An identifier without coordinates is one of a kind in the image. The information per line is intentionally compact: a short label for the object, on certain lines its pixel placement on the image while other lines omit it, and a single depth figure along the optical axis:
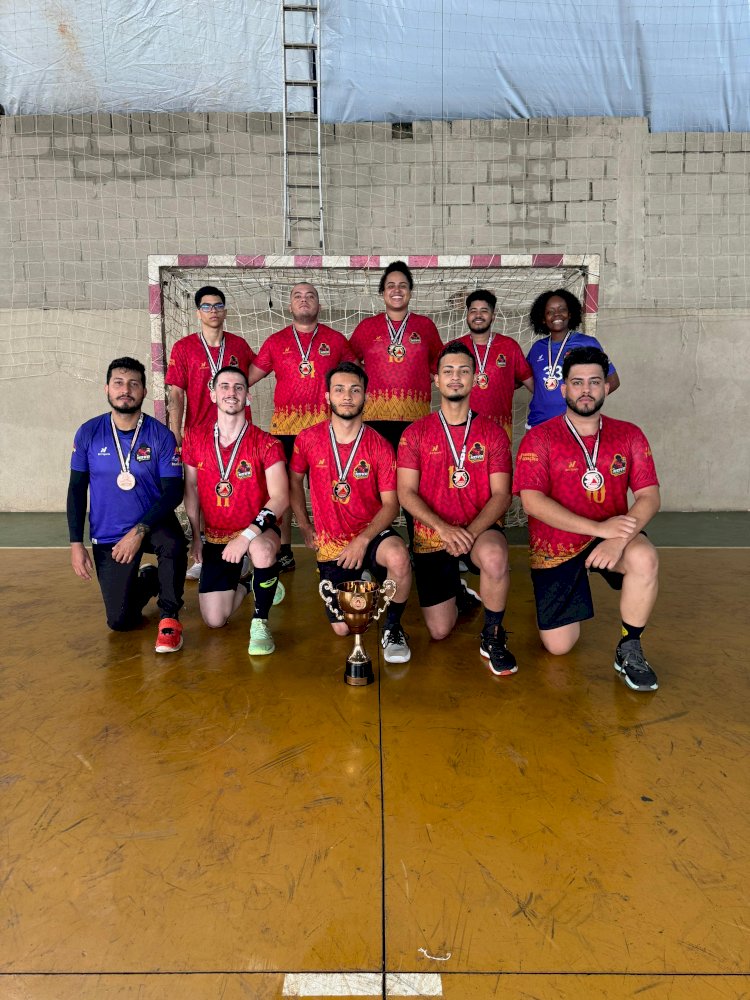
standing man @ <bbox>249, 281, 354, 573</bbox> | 4.80
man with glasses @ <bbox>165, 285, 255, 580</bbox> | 4.88
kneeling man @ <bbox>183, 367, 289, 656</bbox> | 3.72
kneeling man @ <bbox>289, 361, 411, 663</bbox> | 3.46
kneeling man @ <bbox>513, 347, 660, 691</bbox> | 3.23
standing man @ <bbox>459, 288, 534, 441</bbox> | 4.79
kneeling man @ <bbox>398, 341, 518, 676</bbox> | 3.52
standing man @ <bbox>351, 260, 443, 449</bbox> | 4.78
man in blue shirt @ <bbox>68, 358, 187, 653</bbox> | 3.75
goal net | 5.52
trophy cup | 3.03
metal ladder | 6.61
